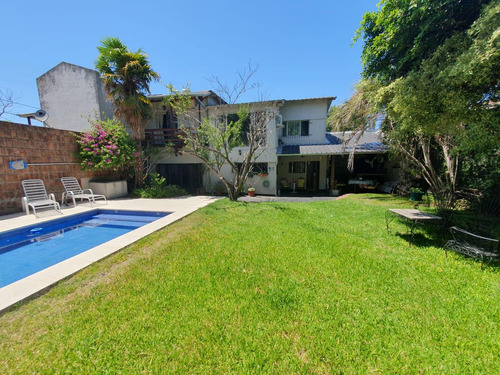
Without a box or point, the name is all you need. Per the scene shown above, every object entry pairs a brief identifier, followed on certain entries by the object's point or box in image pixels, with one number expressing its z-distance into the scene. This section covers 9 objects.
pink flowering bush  9.93
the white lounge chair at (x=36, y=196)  7.44
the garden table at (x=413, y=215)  4.35
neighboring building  13.23
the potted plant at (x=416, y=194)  9.28
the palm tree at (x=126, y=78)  10.20
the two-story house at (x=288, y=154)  12.66
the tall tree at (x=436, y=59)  3.28
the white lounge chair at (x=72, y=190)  8.88
